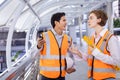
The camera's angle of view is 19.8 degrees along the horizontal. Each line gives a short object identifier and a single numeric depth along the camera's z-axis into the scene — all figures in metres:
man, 4.07
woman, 3.70
